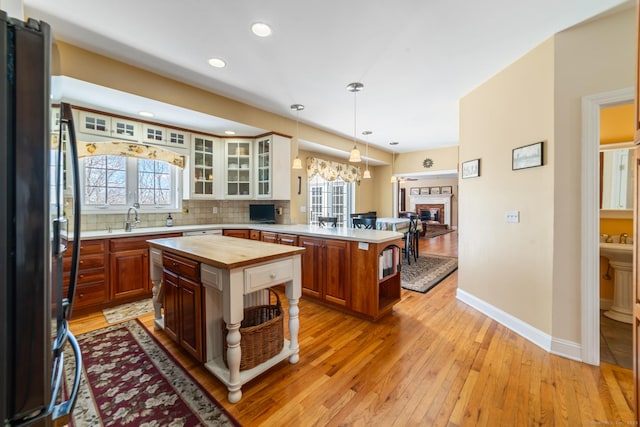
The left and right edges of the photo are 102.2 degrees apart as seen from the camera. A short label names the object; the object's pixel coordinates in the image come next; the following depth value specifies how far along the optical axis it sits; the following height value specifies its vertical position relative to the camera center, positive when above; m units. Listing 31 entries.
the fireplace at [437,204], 11.66 +0.38
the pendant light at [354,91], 3.06 +1.50
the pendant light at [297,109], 3.76 +1.54
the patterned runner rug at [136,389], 1.46 -1.16
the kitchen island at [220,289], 1.60 -0.56
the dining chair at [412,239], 5.19 -0.56
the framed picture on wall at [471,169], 2.99 +0.52
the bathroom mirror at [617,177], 2.74 +0.38
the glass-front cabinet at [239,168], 4.42 +0.75
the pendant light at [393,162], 6.98 +1.36
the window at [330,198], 6.34 +0.35
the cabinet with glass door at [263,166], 4.22 +0.76
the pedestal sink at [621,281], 2.59 -0.71
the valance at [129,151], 3.07 +0.79
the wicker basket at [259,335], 1.75 -0.88
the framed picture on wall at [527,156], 2.25 +0.51
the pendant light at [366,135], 5.10 +1.59
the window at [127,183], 3.30 +0.39
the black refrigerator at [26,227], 0.57 -0.04
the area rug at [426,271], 3.83 -1.04
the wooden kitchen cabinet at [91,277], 2.79 -0.73
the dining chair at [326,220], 4.20 -0.14
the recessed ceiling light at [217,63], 2.56 +1.51
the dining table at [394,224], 5.03 -0.25
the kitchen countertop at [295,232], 2.75 -0.25
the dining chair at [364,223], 5.11 -0.22
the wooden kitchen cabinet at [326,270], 2.80 -0.66
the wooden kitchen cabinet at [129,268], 3.00 -0.68
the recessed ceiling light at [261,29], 2.04 +1.47
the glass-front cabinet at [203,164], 4.08 +0.76
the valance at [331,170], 5.67 +0.99
